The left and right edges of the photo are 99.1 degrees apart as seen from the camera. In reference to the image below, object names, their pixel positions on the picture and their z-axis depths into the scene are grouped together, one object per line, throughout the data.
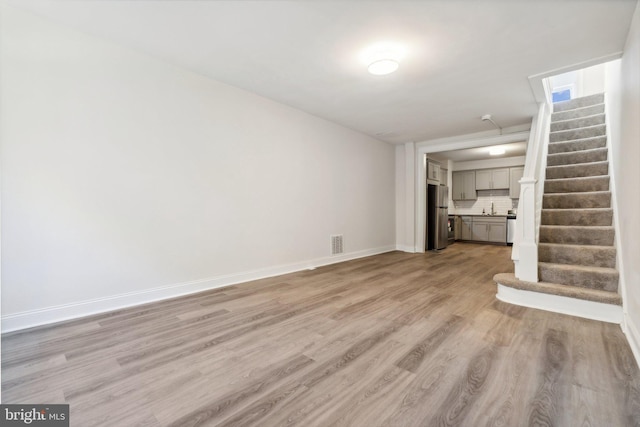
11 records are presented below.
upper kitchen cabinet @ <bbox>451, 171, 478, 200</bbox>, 8.52
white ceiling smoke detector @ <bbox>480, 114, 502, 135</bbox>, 4.61
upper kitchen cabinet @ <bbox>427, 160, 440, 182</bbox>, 6.77
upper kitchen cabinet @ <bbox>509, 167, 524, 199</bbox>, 7.70
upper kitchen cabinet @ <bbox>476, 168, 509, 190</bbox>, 7.93
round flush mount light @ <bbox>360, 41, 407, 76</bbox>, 2.67
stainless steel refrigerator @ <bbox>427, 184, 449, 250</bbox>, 6.84
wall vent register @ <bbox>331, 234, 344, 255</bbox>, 5.07
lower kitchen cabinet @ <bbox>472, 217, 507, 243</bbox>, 7.59
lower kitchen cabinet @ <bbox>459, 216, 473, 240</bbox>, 8.23
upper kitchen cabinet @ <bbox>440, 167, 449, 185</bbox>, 7.87
